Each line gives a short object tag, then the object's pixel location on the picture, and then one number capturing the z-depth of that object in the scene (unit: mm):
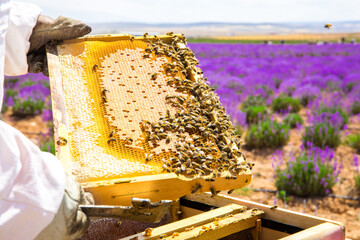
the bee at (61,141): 1845
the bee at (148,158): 1888
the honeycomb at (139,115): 1881
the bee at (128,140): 1979
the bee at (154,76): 2428
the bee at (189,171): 1858
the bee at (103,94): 2180
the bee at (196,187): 1861
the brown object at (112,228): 2254
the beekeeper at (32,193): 1410
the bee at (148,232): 1817
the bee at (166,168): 1855
